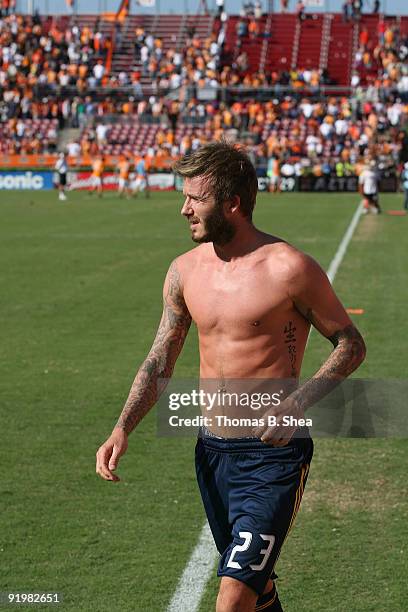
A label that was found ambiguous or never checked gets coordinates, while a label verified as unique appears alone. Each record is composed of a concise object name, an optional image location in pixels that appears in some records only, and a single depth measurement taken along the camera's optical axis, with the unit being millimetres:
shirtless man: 4320
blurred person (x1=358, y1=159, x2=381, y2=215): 36219
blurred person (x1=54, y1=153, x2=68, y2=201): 46406
